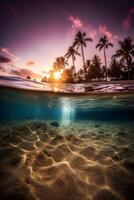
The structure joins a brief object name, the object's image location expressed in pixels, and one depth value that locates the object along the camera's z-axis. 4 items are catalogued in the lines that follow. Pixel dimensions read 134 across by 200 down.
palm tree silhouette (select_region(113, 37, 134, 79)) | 31.16
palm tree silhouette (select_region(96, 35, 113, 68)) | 32.86
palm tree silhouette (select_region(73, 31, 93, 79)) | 29.64
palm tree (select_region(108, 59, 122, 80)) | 36.69
